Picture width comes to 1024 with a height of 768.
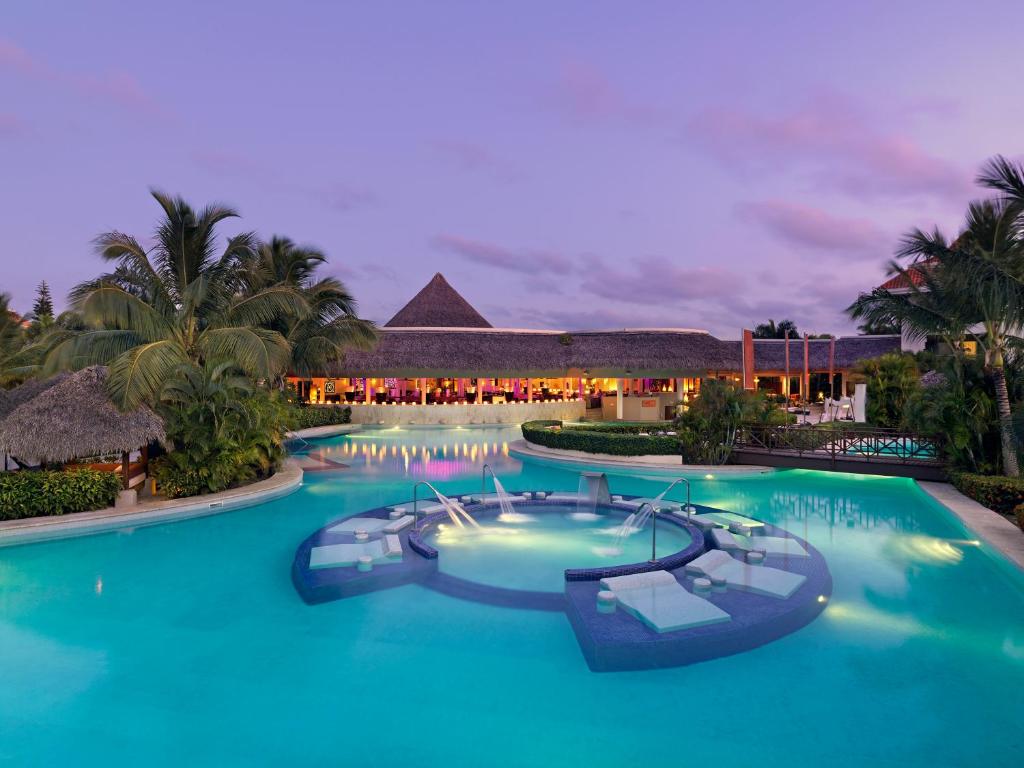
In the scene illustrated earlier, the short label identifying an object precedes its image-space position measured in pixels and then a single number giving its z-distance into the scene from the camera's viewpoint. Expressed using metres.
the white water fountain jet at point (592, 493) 10.45
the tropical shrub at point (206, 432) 11.08
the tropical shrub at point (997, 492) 9.32
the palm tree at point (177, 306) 11.87
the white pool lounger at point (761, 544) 7.80
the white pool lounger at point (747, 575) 6.43
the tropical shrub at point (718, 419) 14.78
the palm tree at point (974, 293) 9.20
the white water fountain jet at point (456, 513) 9.66
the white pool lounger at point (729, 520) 9.12
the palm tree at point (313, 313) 20.00
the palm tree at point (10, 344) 16.80
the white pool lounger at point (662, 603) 5.56
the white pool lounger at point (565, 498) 10.82
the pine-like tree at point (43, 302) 48.69
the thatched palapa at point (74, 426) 9.71
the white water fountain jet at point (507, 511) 10.08
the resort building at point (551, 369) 28.27
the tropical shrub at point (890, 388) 17.91
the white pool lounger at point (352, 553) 7.35
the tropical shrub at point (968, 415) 10.80
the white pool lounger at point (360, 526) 8.84
